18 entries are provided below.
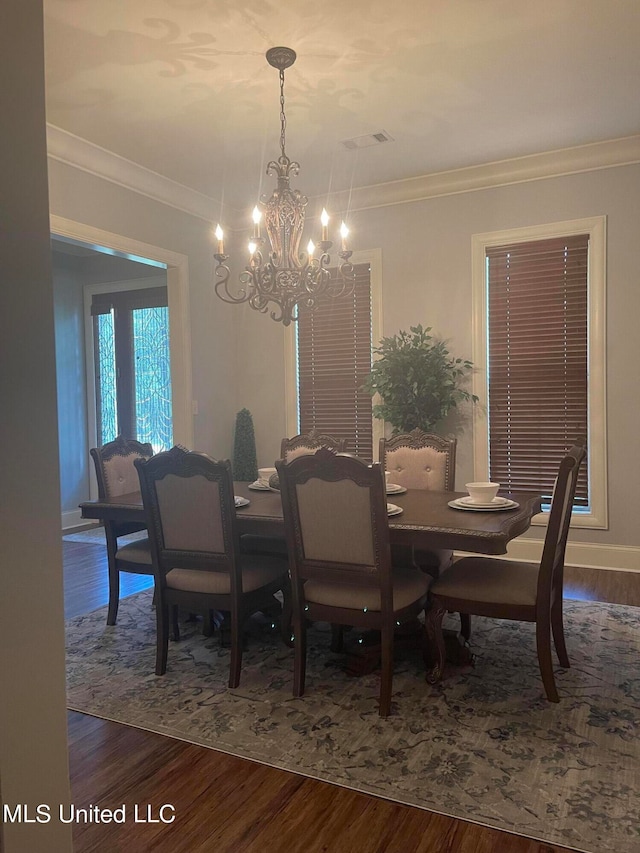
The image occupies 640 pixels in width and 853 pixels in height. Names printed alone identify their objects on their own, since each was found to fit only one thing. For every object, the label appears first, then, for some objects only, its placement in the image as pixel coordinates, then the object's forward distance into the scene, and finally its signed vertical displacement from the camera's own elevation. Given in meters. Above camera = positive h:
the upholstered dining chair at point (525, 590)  2.59 -0.84
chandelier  3.49 +0.76
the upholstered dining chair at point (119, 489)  3.56 -0.55
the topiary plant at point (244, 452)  5.84 -0.50
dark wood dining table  2.52 -0.55
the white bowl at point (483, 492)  3.00 -0.47
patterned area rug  2.01 -1.29
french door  7.02 +0.39
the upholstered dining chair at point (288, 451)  3.64 -0.36
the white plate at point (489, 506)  2.93 -0.53
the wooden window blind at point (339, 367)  5.57 +0.27
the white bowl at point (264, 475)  3.79 -0.47
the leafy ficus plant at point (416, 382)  4.89 +0.10
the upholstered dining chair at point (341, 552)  2.53 -0.65
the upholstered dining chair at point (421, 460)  3.86 -0.41
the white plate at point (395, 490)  3.54 -0.53
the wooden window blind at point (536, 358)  4.81 +0.27
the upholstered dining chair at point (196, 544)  2.81 -0.67
